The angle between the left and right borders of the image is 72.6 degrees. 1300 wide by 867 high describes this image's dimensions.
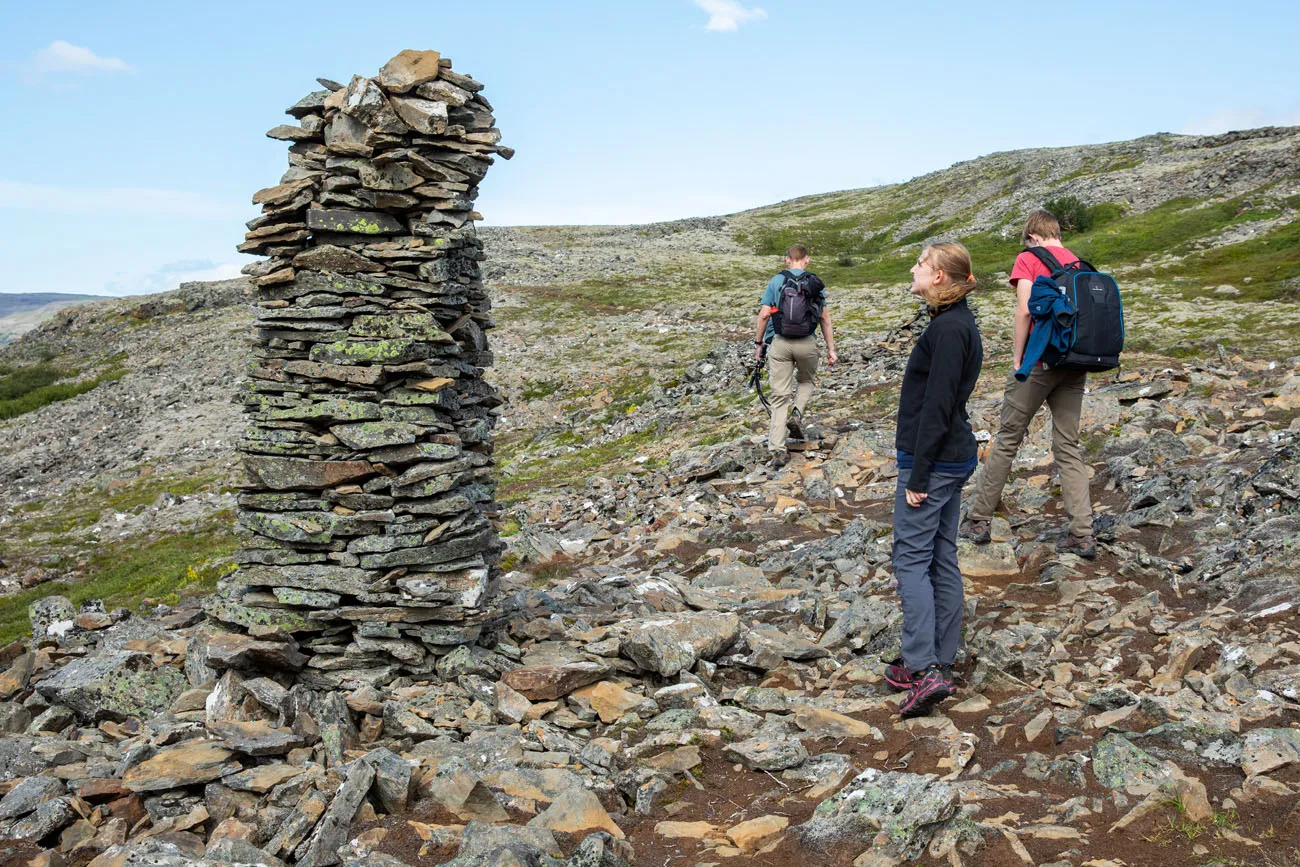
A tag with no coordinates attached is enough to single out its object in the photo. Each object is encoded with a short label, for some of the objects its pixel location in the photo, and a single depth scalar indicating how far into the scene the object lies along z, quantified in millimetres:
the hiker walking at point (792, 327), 16109
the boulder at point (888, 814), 6004
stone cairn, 9742
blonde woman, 7727
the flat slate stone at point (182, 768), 7238
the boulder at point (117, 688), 9406
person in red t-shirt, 10406
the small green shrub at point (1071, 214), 62281
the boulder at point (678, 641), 9422
